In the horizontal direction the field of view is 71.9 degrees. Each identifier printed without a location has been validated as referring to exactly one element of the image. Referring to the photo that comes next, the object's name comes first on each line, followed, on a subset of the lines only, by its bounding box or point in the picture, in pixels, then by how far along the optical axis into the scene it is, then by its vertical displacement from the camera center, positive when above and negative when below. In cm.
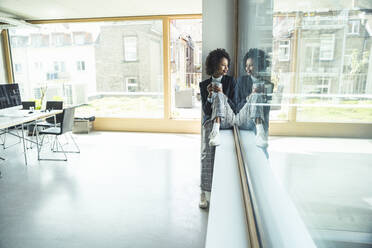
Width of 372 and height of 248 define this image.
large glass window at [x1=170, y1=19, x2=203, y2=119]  605 +31
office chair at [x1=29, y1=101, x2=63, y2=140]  521 -76
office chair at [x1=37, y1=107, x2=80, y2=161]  445 -76
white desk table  390 -60
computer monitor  428 -24
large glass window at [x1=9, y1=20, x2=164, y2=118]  642 +43
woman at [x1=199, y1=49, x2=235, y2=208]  232 -18
